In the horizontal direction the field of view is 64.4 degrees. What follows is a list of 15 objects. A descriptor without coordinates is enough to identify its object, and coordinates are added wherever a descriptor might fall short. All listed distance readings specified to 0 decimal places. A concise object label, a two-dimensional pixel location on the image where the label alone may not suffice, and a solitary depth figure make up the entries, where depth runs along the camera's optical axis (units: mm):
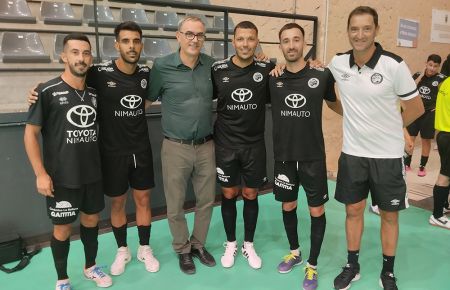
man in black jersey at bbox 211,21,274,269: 2305
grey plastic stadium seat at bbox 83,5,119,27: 4848
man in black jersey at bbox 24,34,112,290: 1939
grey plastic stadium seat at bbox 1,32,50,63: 4215
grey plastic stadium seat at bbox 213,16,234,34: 6220
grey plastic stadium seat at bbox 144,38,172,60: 5246
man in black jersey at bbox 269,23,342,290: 2162
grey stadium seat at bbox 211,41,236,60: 5719
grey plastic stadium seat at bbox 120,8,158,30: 5547
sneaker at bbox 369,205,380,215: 3431
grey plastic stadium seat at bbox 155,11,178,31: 5770
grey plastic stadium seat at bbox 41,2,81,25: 4703
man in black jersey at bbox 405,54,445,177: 4656
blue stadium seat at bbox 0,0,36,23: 4496
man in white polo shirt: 1931
